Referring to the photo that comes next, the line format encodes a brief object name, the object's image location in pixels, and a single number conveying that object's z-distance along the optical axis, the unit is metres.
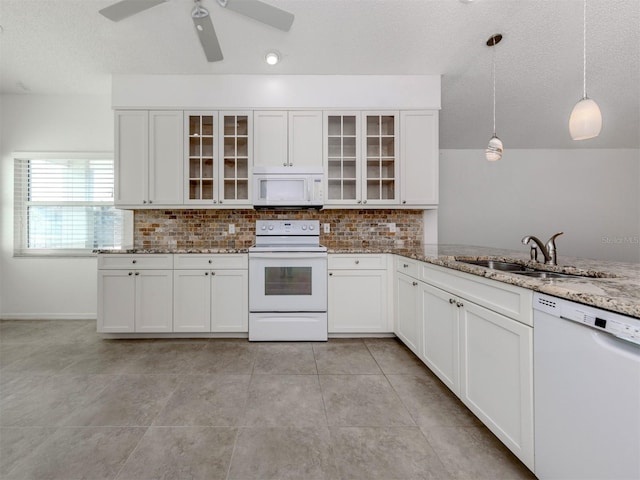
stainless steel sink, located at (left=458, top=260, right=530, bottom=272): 1.99
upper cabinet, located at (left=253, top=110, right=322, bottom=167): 3.16
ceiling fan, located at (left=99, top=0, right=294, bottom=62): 1.90
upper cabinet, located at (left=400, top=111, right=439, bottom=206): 3.18
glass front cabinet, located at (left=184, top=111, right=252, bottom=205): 3.15
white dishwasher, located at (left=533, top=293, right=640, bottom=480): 0.84
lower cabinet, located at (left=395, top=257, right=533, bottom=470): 1.24
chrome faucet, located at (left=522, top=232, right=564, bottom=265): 1.73
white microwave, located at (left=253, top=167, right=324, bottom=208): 3.06
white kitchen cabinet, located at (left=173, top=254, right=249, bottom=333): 2.84
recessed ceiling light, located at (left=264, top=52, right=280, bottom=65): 2.81
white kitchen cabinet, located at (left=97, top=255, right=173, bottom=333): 2.83
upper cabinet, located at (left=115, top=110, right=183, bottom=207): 3.09
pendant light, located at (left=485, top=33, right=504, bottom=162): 2.29
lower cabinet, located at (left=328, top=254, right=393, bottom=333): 2.88
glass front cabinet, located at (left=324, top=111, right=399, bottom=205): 3.20
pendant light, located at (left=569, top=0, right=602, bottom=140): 1.50
